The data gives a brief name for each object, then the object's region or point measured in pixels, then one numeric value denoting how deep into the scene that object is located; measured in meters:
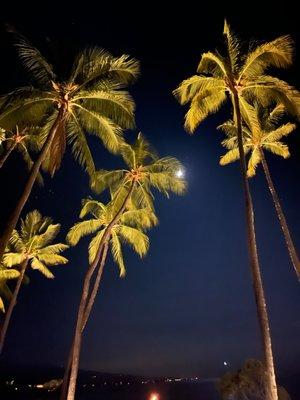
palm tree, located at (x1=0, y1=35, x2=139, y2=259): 14.62
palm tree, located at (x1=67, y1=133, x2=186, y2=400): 22.39
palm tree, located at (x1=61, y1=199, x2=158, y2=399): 23.62
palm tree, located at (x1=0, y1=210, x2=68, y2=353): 27.94
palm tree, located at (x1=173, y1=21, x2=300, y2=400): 15.45
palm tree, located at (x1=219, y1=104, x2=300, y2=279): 20.59
